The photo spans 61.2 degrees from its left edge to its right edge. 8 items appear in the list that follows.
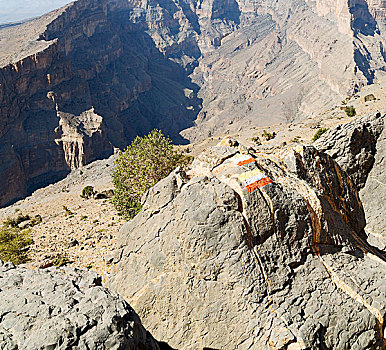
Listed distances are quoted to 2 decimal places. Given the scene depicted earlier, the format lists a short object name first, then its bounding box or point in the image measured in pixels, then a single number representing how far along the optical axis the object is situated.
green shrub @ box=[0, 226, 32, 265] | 26.92
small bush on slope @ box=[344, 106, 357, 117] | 59.62
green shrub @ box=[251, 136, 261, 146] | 65.23
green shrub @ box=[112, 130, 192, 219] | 27.95
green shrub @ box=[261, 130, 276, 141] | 66.20
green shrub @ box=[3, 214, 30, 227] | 42.06
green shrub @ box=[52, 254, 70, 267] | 24.64
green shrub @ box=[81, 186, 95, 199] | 51.31
